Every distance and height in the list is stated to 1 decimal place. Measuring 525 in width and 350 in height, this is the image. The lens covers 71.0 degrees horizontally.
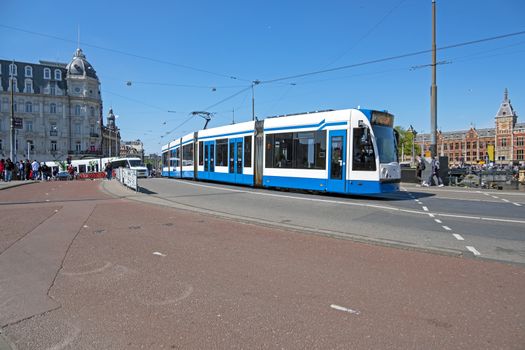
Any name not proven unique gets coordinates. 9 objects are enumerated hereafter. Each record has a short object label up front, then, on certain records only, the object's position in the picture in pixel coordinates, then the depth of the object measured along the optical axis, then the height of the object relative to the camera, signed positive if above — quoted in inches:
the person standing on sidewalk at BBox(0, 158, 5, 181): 1116.9 -7.5
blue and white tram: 542.3 +25.4
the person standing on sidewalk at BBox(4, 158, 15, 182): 1064.1 -10.1
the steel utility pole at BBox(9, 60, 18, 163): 1166.3 +98.1
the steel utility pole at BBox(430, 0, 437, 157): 837.8 +157.7
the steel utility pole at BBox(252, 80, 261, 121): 1326.8 +215.2
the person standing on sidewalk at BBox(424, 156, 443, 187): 846.8 -13.7
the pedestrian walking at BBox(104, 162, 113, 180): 1375.4 -18.2
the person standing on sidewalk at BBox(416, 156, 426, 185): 888.9 -4.7
